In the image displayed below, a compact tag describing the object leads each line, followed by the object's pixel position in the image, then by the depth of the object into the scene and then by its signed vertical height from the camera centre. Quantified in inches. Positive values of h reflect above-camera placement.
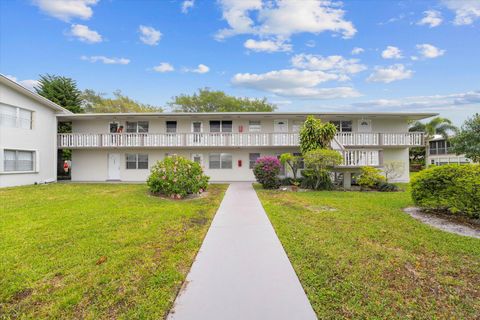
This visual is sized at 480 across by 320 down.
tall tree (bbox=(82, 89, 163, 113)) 1346.6 +352.1
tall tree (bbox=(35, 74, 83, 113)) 854.5 +273.3
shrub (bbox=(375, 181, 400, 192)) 496.1 -58.7
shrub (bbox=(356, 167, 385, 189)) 490.5 -38.7
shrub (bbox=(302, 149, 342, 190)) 473.7 -14.1
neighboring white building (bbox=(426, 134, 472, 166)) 1118.7 +41.4
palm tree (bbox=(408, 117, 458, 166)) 1051.3 +152.0
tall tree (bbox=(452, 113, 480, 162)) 498.6 +46.5
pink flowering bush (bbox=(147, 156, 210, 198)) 388.2 -28.5
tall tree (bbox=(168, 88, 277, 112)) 1341.0 +347.1
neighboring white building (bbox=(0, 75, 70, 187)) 504.4 +63.1
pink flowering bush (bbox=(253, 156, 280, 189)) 506.0 -24.9
